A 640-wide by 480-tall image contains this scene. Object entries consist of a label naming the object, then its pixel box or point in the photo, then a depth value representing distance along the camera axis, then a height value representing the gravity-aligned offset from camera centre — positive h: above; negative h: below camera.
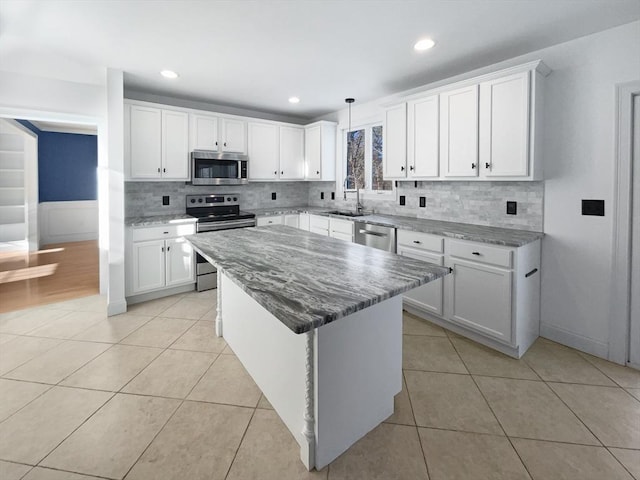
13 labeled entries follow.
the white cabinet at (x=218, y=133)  4.23 +1.23
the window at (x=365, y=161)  4.52 +0.93
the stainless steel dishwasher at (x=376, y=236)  3.47 -0.12
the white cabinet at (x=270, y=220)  4.66 +0.08
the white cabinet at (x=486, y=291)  2.55 -0.55
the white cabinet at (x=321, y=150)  5.03 +1.16
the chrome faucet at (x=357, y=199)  4.62 +0.37
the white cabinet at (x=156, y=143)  3.78 +0.98
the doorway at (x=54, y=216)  4.56 +0.21
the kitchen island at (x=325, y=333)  1.36 -0.55
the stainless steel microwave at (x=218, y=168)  4.24 +0.77
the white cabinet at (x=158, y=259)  3.67 -0.39
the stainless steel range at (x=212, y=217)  4.15 +0.11
